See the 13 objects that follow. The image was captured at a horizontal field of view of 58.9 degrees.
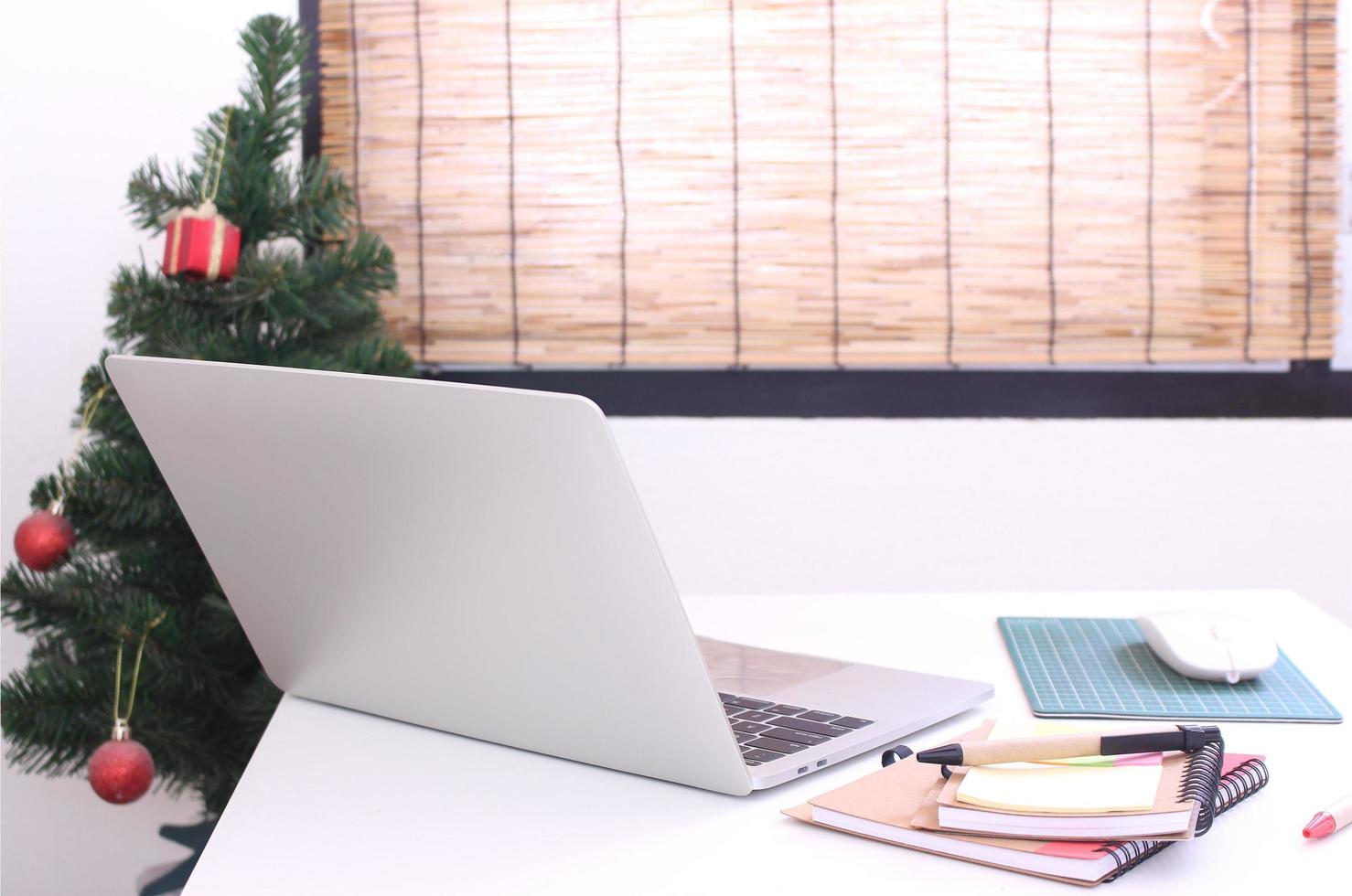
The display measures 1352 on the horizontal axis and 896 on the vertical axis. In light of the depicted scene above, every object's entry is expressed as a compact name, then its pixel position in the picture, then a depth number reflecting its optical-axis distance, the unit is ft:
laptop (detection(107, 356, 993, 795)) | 2.11
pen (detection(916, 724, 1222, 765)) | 2.21
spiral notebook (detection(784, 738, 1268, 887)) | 1.98
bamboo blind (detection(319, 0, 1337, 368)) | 6.29
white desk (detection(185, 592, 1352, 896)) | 2.01
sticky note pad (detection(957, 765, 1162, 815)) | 2.06
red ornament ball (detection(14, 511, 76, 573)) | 4.41
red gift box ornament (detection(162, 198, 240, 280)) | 4.78
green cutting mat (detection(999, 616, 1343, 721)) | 2.87
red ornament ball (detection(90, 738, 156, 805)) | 3.93
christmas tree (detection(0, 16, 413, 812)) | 4.69
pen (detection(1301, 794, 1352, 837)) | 2.15
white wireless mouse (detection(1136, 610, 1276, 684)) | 3.03
